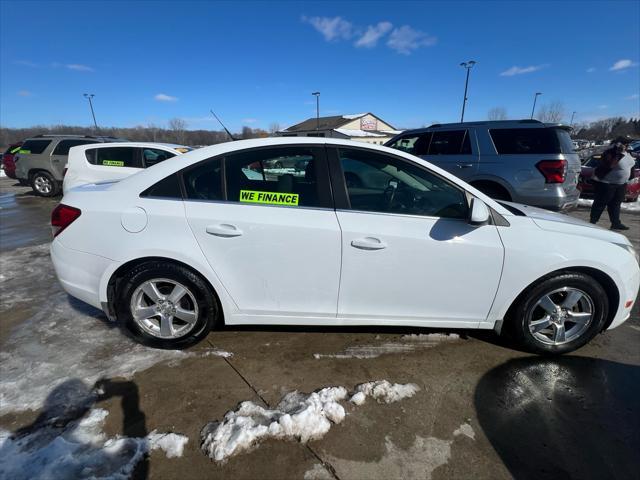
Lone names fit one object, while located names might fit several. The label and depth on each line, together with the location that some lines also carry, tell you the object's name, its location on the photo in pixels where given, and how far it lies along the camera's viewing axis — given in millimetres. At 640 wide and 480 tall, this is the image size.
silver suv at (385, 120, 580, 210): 5137
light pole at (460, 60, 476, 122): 32469
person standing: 6348
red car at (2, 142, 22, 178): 12177
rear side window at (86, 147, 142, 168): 7729
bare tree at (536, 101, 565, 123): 62259
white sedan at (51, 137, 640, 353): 2455
